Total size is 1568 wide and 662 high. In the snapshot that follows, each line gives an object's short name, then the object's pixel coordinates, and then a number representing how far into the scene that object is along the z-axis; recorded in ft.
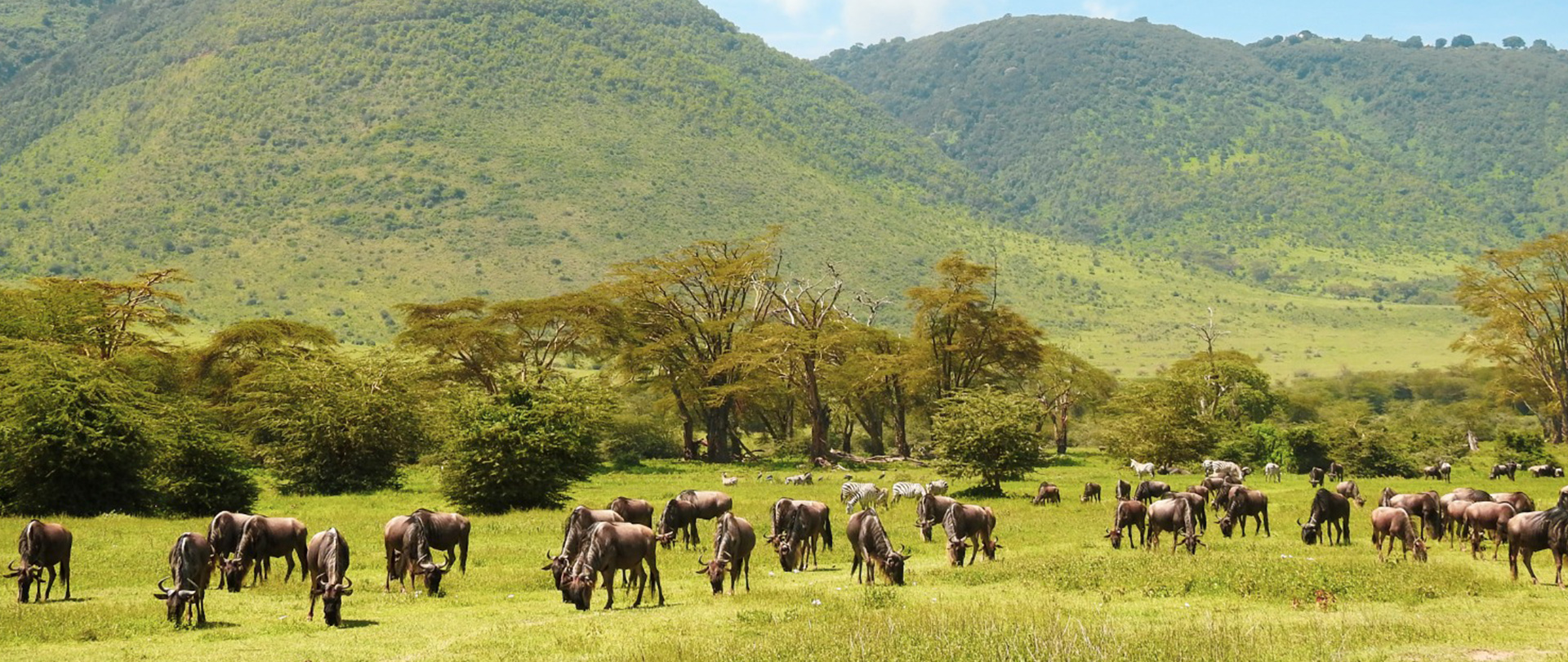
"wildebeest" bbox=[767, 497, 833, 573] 84.84
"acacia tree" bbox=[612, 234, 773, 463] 236.63
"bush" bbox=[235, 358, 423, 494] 163.22
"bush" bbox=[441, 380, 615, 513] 135.23
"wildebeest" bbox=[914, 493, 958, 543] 101.65
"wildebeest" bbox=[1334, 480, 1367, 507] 131.44
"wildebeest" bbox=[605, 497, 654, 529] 96.29
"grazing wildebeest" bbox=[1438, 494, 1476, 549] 96.94
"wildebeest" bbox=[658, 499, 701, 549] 99.14
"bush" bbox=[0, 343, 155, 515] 128.47
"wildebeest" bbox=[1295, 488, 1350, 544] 97.30
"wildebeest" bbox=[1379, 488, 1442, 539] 100.37
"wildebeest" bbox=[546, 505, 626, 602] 74.54
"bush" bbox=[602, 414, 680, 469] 235.40
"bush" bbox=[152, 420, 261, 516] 130.00
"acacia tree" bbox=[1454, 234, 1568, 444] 244.42
